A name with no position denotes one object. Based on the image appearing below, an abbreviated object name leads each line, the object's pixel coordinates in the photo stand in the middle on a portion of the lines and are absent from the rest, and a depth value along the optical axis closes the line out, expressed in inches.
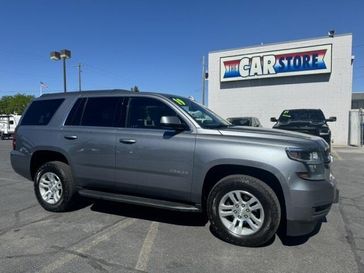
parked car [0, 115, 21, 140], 1300.4
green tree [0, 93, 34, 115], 3238.2
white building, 887.1
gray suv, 169.2
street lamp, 1138.7
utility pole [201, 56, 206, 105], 1186.6
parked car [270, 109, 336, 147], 423.5
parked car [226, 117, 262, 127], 769.6
